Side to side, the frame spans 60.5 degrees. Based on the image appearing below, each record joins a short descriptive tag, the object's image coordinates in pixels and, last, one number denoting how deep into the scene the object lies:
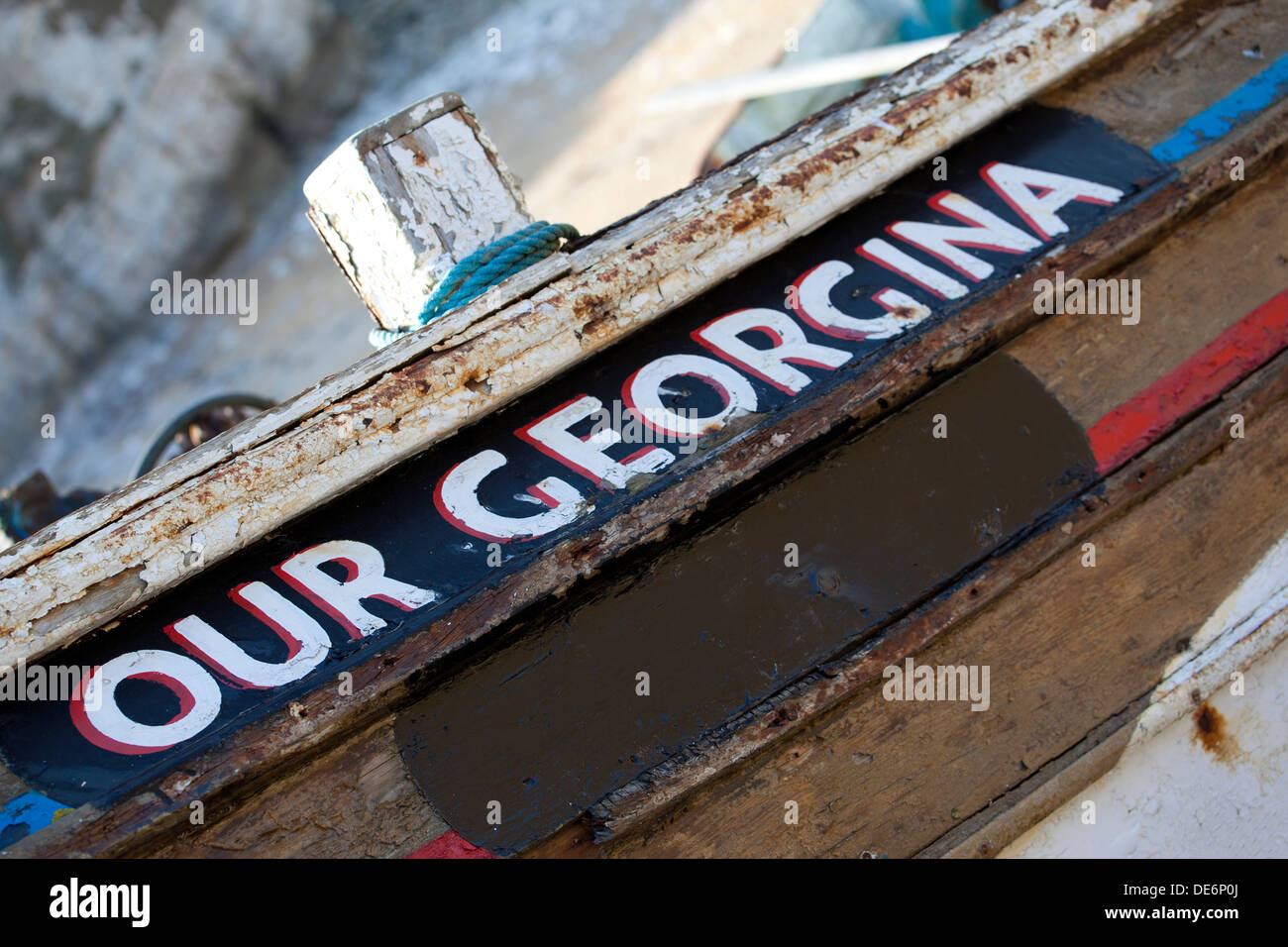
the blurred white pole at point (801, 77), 4.64
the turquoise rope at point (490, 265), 1.96
